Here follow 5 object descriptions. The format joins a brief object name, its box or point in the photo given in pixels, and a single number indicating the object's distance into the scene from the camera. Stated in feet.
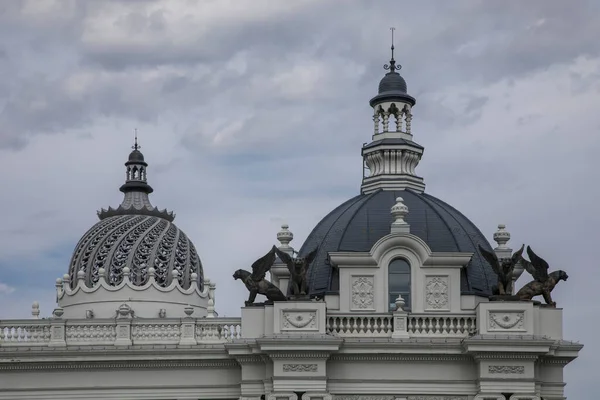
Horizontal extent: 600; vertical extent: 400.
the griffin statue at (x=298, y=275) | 203.10
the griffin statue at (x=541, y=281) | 204.54
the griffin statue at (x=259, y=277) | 203.92
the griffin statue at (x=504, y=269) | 203.82
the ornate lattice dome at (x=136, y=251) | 265.75
